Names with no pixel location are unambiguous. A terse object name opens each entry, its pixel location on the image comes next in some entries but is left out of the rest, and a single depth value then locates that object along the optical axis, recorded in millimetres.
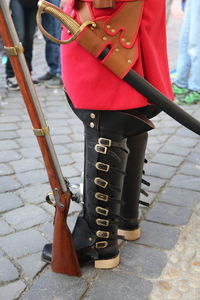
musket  1650
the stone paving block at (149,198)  2806
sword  1692
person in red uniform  1773
